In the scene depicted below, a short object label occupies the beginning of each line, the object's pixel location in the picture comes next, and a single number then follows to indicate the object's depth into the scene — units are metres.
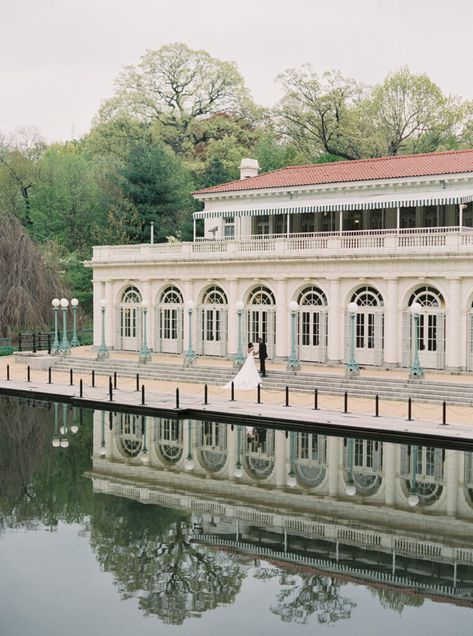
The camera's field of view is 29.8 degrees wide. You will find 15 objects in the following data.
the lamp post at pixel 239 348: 36.66
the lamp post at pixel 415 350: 32.09
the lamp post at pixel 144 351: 39.47
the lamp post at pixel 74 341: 44.16
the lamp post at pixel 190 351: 38.12
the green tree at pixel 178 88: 80.94
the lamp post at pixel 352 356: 33.88
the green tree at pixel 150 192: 61.41
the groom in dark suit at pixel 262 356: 35.75
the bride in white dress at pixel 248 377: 34.12
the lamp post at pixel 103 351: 41.06
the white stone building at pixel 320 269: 35.25
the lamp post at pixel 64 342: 41.91
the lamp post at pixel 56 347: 43.88
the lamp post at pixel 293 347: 35.03
